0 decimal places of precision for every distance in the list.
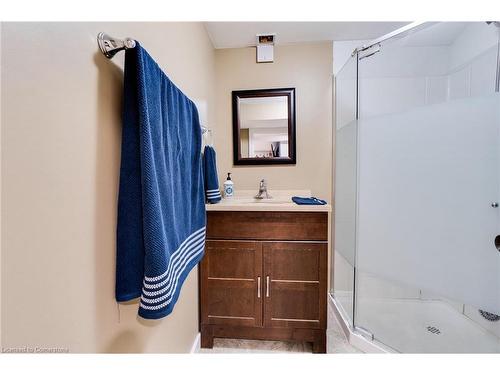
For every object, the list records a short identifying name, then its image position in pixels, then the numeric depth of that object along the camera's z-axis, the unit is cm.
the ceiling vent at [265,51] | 165
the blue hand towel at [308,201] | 125
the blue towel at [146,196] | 52
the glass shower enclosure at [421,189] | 106
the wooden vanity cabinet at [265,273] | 122
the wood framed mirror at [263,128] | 171
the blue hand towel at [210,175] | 134
